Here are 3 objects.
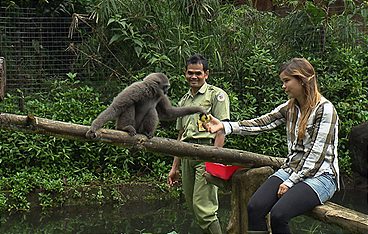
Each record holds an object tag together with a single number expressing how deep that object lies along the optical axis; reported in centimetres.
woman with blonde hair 398
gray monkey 559
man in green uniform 568
